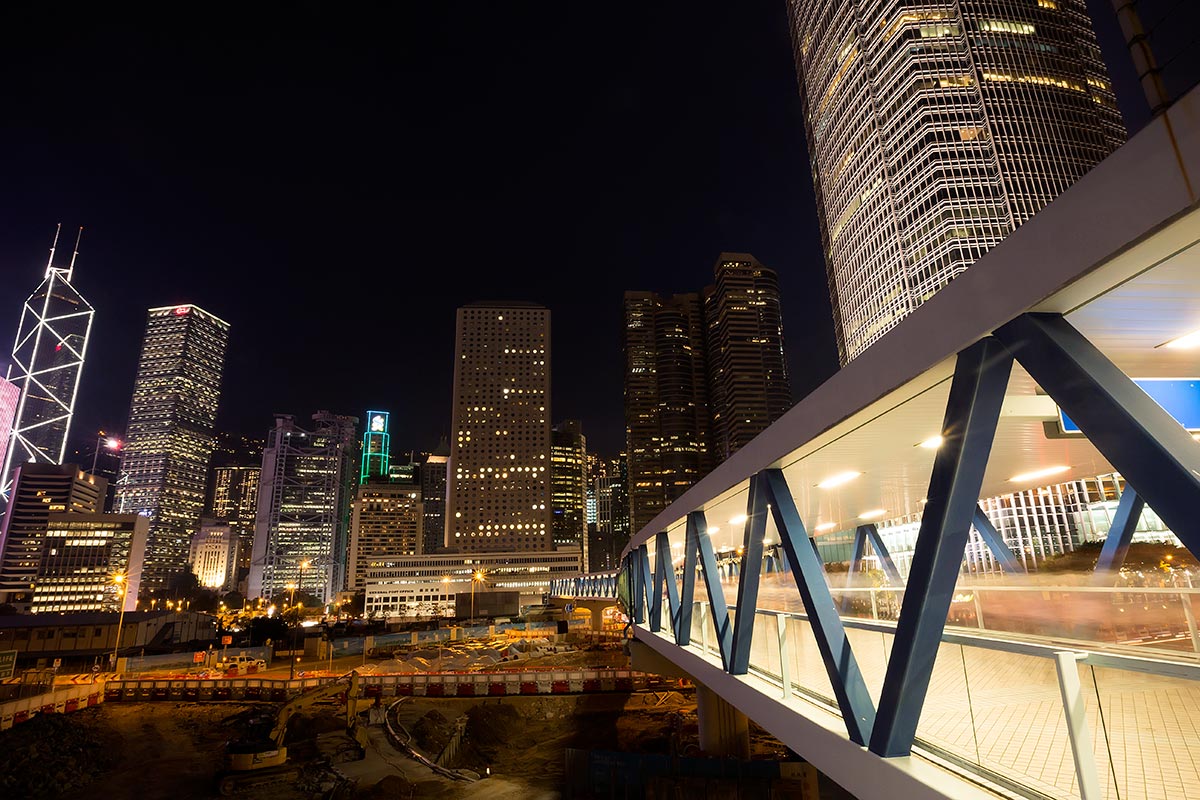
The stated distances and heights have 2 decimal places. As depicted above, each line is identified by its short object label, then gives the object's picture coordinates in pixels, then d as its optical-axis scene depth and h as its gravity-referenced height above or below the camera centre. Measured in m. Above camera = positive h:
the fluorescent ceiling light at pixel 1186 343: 3.58 +1.19
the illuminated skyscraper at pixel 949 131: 62.53 +44.33
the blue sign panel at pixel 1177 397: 3.75 +0.92
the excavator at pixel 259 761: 19.12 -5.82
